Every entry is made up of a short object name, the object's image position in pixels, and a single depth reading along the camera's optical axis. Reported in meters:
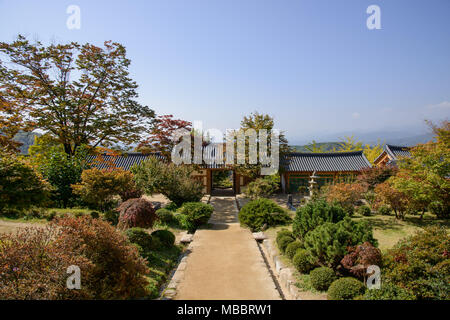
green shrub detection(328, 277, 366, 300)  5.04
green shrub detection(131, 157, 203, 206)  13.55
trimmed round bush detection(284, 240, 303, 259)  7.41
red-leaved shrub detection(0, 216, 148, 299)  4.11
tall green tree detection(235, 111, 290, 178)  16.92
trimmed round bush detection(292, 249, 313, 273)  6.57
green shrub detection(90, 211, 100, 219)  10.28
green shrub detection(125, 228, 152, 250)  7.60
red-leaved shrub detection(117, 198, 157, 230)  8.20
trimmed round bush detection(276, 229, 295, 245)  8.51
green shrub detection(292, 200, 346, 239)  7.79
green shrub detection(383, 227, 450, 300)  4.58
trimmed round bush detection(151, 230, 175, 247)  8.55
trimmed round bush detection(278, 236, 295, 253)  7.97
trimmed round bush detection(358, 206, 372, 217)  12.67
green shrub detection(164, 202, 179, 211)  14.05
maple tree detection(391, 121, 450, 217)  9.89
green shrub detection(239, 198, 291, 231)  10.91
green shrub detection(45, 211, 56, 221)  10.62
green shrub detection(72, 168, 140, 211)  10.42
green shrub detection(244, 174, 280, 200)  14.94
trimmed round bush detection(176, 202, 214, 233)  11.13
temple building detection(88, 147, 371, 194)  20.23
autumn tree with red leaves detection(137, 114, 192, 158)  18.33
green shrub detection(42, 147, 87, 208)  12.15
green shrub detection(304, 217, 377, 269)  5.94
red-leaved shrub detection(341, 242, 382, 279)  5.28
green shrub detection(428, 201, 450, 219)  11.73
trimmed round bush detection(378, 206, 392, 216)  12.71
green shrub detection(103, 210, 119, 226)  10.37
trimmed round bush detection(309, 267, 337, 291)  5.69
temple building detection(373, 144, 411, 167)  20.33
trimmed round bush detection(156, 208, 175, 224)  11.42
